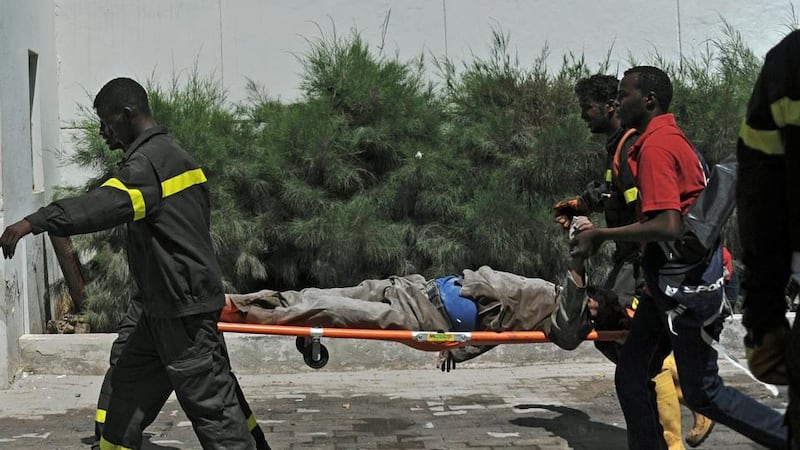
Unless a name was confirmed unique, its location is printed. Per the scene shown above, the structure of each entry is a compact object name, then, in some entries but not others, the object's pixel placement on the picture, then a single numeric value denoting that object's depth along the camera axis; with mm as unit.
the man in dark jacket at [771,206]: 2170
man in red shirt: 3812
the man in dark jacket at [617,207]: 4465
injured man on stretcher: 5133
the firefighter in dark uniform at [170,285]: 3965
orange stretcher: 4832
